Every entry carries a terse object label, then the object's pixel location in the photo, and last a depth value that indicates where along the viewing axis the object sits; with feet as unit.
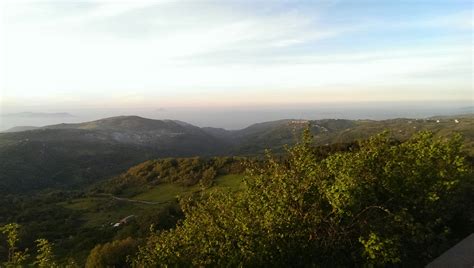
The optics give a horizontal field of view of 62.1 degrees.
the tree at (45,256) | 45.35
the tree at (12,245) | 43.60
